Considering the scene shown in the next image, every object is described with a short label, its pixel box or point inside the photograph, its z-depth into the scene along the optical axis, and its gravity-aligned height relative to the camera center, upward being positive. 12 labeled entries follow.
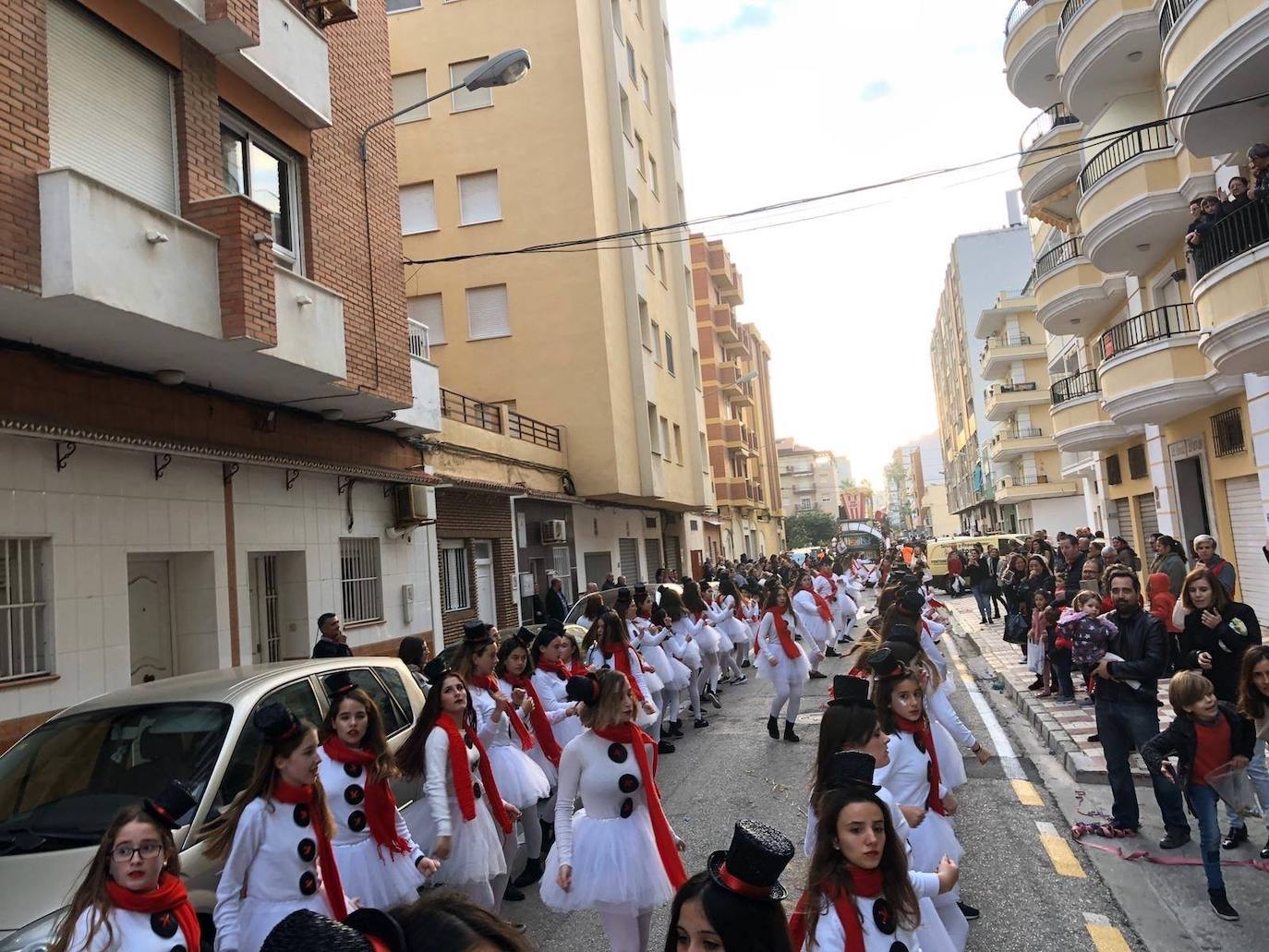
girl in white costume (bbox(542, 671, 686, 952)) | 4.40 -1.25
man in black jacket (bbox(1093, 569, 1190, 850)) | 6.47 -1.16
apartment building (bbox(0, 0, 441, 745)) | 7.89 +2.43
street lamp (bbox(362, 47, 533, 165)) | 11.76 +6.31
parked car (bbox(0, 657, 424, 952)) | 4.09 -0.80
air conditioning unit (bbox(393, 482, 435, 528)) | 14.45 +1.20
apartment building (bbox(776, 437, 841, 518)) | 129.12 +9.96
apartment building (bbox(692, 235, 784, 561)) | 49.22 +8.69
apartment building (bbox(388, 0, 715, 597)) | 23.47 +8.40
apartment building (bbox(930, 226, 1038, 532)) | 67.38 +15.57
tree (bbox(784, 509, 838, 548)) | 89.69 +1.98
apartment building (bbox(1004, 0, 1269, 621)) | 12.11 +5.19
